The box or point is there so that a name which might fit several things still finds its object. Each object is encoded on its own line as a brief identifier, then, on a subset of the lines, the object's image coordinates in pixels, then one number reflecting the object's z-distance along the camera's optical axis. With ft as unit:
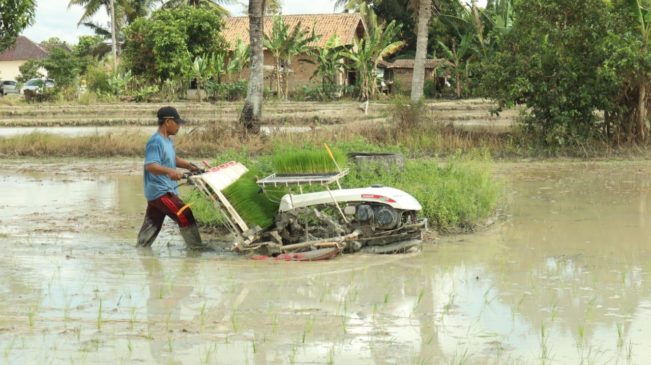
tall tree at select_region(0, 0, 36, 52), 64.90
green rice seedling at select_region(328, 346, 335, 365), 16.14
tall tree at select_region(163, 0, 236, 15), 145.79
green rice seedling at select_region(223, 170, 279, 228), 27.35
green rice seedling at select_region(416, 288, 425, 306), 21.17
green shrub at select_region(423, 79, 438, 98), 127.75
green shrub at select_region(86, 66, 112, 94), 135.95
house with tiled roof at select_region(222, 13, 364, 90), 135.85
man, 27.02
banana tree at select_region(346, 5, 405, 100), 118.73
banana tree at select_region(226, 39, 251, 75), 124.77
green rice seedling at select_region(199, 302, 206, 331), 18.81
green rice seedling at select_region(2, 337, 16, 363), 16.33
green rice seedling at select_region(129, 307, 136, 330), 18.74
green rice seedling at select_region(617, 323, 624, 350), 17.33
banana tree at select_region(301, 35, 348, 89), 123.65
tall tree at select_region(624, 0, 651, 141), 56.34
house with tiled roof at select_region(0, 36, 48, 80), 219.41
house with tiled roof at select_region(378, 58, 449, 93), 133.69
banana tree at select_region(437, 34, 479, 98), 112.37
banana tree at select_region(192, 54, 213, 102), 122.11
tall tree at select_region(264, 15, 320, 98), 119.24
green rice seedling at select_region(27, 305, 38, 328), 18.72
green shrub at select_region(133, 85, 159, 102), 126.62
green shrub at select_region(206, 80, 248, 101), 125.29
